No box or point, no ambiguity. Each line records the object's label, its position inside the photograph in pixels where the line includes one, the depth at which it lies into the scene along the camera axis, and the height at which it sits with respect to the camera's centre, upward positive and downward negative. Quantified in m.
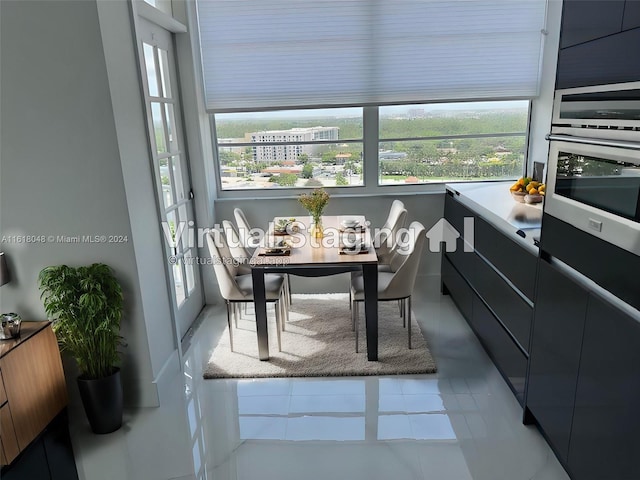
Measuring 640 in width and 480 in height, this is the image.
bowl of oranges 3.28 -0.51
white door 3.29 -0.33
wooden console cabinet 2.13 -1.21
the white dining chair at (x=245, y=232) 4.23 -0.93
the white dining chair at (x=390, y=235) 4.05 -0.97
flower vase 3.71 -0.80
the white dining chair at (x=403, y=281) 3.18 -1.12
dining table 3.11 -0.88
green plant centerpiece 3.64 -0.59
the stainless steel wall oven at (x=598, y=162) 1.57 -0.17
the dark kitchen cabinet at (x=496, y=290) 2.59 -1.10
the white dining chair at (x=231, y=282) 3.35 -1.14
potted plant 2.42 -0.99
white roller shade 4.07 +0.66
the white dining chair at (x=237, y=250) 3.94 -1.02
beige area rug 3.19 -1.62
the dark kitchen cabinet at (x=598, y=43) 1.57 +0.28
